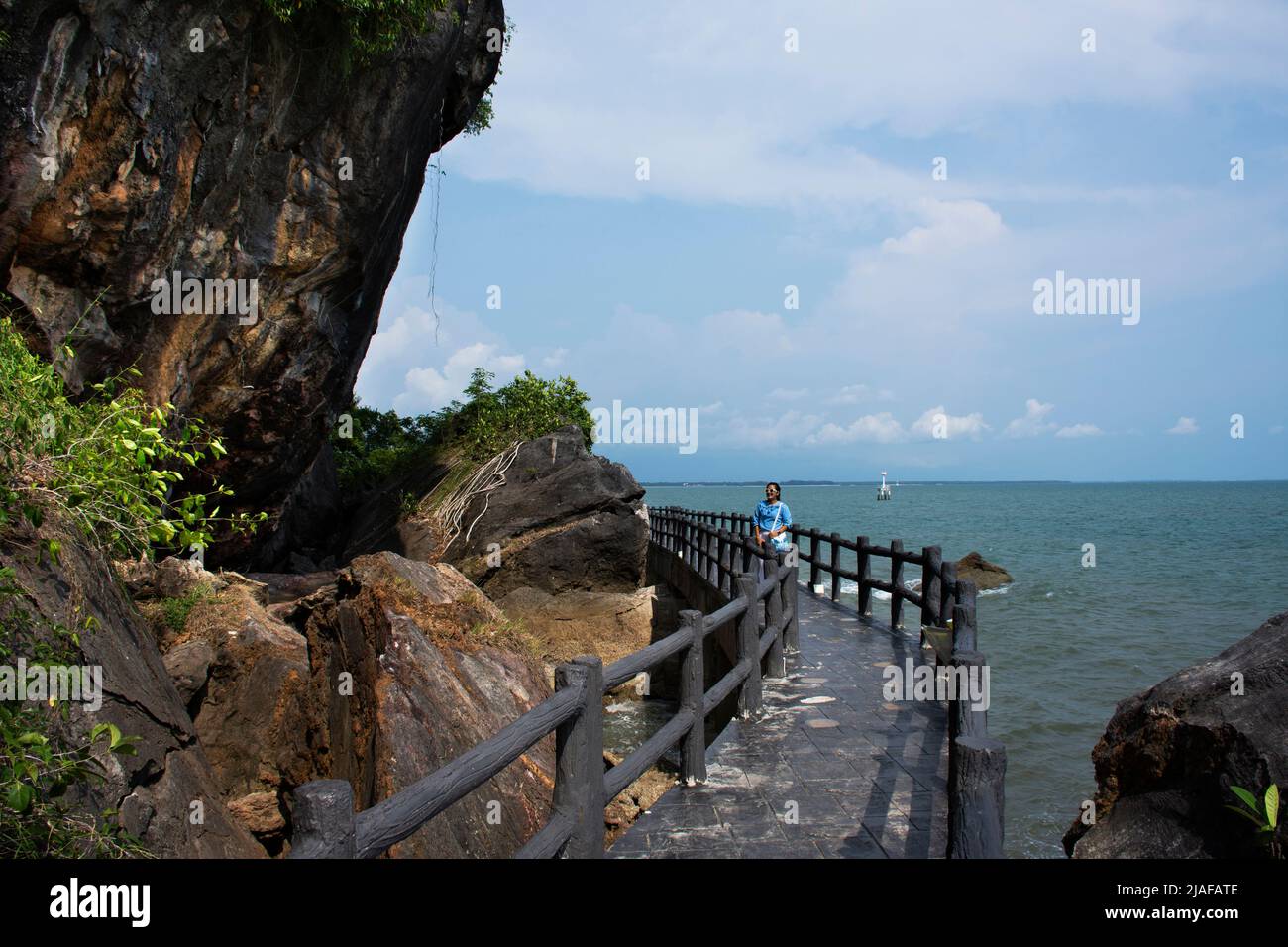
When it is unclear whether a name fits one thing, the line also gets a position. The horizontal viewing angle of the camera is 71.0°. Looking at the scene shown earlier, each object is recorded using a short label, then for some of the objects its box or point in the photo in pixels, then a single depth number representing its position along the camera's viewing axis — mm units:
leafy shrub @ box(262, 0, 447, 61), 10477
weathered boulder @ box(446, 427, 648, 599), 17859
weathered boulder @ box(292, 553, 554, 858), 5645
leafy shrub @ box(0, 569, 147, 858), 3762
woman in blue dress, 14508
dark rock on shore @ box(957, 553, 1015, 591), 32250
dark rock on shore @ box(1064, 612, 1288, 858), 3148
